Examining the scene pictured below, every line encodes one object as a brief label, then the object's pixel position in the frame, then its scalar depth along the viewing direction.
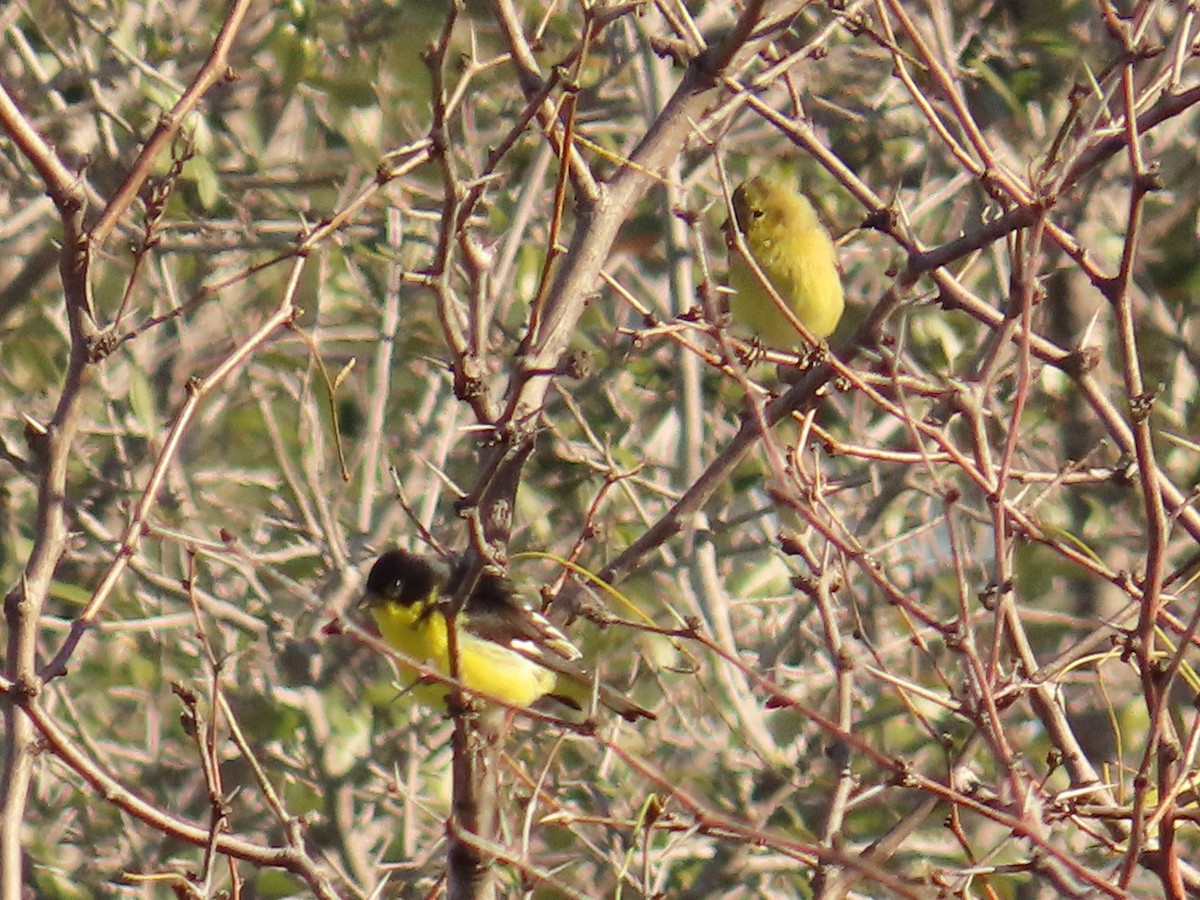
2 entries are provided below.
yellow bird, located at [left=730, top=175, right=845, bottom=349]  10.16
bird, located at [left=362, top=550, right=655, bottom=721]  8.59
